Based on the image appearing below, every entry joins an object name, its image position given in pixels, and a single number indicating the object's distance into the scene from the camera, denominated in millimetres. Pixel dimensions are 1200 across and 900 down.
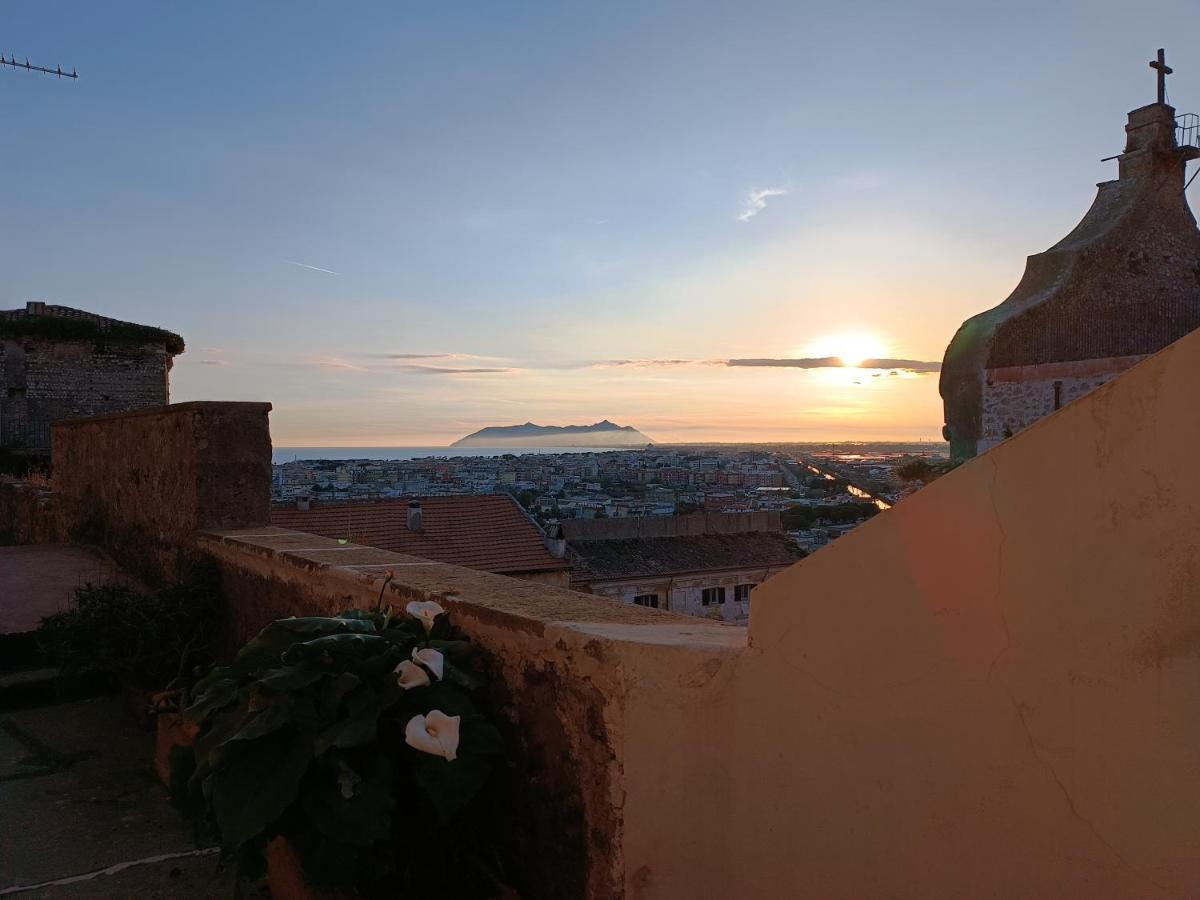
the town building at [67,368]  19812
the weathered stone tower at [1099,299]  18344
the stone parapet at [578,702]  1747
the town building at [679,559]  25250
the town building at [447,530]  17438
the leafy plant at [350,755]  1710
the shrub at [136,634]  3529
